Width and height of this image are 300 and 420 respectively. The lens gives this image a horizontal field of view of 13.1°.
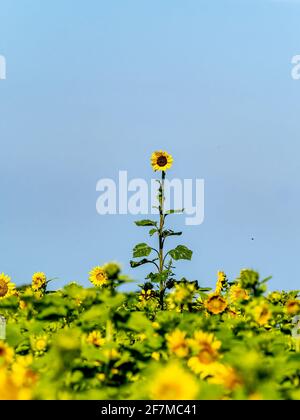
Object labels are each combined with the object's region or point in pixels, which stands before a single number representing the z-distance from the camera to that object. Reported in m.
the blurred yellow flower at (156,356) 6.66
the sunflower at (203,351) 5.89
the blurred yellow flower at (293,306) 8.60
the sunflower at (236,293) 10.89
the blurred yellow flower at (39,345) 7.51
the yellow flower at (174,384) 4.43
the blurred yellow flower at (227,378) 5.20
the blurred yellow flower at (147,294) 14.82
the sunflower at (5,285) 14.70
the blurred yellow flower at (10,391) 4.52
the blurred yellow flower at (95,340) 7.25
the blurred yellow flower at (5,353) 6.03
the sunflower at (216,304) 9.46
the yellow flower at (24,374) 5.03
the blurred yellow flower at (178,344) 6.03
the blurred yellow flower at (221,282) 14.96
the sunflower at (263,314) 6.65
